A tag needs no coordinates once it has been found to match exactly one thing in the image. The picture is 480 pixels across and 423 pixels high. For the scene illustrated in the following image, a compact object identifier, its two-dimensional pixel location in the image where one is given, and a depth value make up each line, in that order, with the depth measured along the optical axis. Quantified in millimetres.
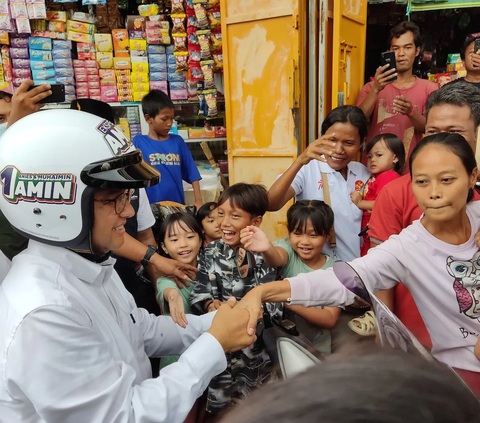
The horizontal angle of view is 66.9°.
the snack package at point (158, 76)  4633
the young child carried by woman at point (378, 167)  2117
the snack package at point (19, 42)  4406
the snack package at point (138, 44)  4547
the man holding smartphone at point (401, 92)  2818
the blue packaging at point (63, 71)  4574
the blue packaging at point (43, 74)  4520
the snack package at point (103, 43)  4559
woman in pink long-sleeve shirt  1168
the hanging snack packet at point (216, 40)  4137
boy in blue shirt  3191
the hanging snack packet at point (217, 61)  4215
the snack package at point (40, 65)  4484
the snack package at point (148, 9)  4398
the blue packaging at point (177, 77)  4629
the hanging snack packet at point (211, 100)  4363
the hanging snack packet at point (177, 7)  4204
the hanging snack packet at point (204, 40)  4152
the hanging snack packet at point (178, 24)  4246
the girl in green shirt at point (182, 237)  2146
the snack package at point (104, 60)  4613
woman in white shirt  2094
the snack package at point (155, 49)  4543
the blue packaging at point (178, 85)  4641
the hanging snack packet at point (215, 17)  4070
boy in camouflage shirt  1555
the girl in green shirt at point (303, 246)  1739
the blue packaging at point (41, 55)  4449
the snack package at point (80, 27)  4480
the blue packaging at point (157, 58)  4578
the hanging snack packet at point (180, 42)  4324
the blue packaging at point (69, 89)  4609
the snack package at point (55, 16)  4391
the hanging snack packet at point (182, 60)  4380
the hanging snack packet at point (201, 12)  4066
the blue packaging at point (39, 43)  4406
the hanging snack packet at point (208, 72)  4246
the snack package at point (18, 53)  4434
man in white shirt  842
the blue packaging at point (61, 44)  4504
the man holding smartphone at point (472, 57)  2633
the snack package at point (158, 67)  4613
